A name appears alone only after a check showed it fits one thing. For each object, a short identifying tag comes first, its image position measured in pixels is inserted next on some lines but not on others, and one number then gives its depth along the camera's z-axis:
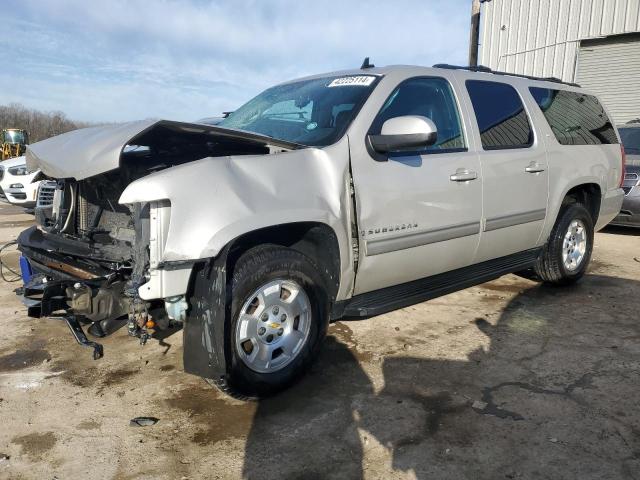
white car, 8.85
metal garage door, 13.23
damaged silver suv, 2.52
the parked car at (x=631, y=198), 7.49
